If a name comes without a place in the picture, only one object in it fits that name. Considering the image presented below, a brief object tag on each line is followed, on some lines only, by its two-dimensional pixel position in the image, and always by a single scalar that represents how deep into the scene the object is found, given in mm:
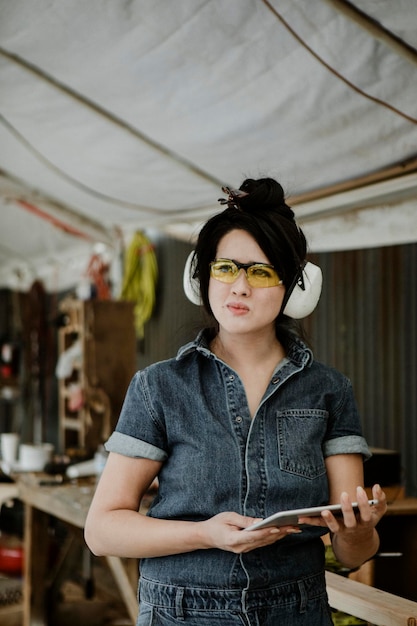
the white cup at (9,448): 5242
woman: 1690
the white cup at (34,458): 4895
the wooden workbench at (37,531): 4180
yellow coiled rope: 6020
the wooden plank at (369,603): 2096
